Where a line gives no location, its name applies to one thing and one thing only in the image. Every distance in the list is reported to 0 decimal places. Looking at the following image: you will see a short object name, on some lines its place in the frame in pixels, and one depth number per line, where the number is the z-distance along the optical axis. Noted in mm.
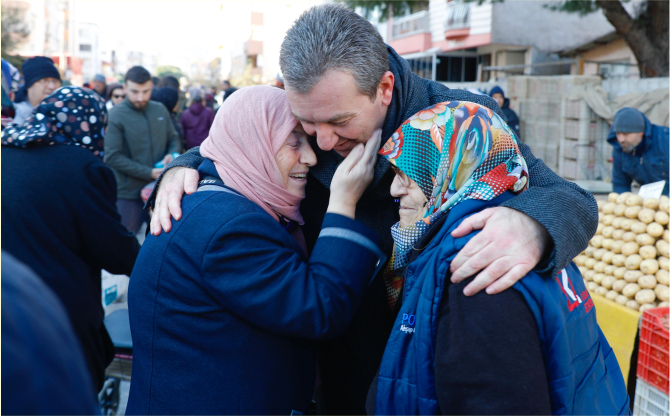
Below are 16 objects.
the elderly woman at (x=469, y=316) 1171
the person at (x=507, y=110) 9361
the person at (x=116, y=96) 7684
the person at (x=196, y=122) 8148
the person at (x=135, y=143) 5051
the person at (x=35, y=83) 4551
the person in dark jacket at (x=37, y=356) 578
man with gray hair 1270
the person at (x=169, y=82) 9258
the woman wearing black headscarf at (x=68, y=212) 2262
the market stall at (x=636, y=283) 2670
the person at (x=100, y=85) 11328
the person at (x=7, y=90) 3734
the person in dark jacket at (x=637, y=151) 4957
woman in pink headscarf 1424
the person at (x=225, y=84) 13758
